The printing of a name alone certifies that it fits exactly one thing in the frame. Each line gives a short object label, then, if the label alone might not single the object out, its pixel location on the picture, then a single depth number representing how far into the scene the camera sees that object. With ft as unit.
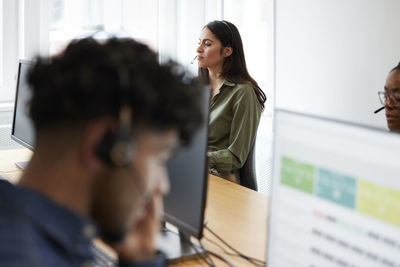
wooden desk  4.75
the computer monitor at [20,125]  7.36
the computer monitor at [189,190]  4.07
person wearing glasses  6.63
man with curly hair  2.31
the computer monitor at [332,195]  2.68
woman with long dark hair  7.73
